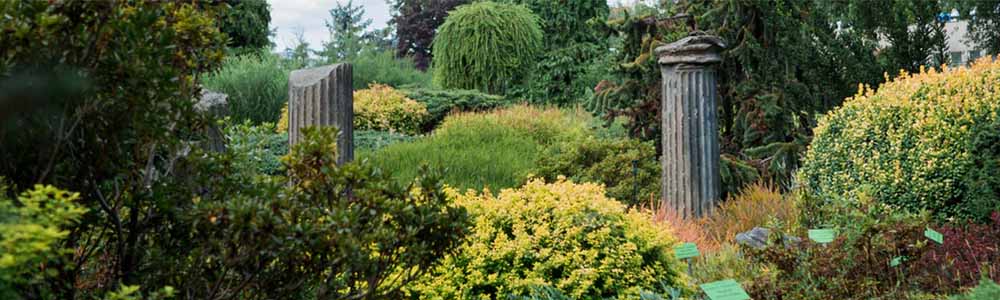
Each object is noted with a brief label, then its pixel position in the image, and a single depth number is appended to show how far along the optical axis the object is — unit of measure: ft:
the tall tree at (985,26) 38.78
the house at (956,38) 90.05
